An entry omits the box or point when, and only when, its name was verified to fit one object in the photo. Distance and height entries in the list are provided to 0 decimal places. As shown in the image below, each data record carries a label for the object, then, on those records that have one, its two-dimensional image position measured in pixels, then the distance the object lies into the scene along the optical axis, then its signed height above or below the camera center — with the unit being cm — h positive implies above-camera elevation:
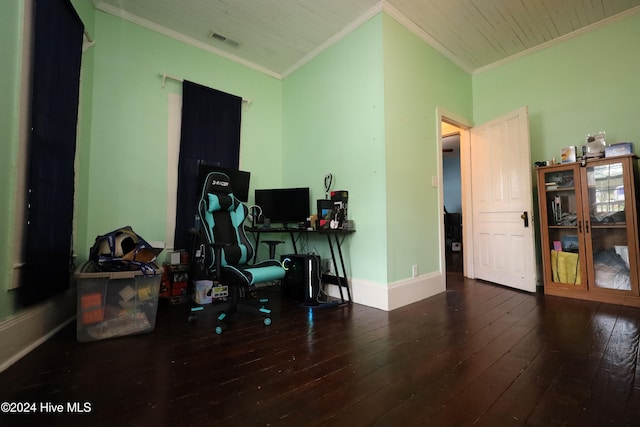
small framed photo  308 +81
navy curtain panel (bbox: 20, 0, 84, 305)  178 +58
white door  329 +32
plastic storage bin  189 -53
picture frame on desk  302 +18
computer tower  282 -53
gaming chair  213 -17
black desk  288 -28
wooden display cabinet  270 -3
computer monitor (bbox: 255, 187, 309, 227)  340 +31
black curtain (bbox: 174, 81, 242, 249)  311 +109
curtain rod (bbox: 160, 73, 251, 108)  313 +175
